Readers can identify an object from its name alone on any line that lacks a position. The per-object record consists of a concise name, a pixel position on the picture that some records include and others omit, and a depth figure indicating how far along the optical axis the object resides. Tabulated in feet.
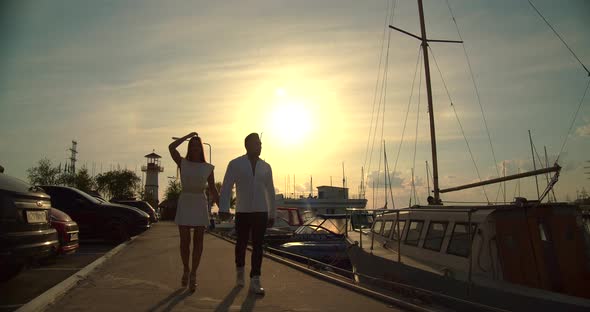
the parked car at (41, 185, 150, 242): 46.55
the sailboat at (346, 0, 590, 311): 22.27
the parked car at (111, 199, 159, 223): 82.89
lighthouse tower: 342.64
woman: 21.47
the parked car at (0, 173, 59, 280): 18.72
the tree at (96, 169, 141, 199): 286.87
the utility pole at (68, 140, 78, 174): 462.11
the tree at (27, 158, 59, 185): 214.90
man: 21.52
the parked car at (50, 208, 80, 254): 29.30
